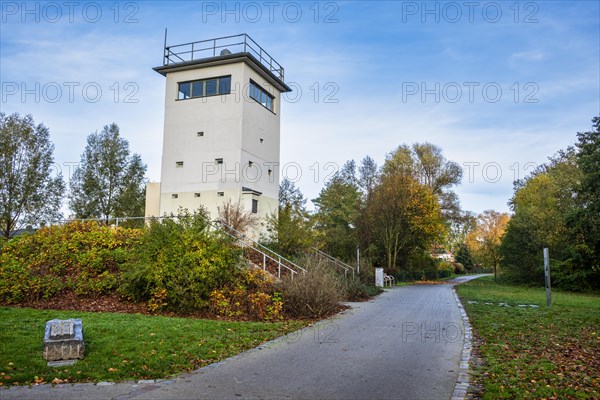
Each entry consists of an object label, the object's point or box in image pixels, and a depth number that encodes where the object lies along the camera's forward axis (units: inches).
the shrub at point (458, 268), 2895.4
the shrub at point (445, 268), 2130.2
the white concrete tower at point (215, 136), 1050.1
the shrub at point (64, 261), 557.3
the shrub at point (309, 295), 522.9
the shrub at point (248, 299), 496.7
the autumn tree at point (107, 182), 1720.0
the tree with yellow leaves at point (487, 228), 2915.8
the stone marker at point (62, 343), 292.0
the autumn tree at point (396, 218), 1509.6
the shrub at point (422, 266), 1659.8
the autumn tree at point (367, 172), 2273.6
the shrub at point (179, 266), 505.7
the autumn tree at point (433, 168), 1957.7
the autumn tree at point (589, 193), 795.4
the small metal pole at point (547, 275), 714.8
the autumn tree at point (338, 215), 1512.1
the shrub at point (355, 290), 747.4
